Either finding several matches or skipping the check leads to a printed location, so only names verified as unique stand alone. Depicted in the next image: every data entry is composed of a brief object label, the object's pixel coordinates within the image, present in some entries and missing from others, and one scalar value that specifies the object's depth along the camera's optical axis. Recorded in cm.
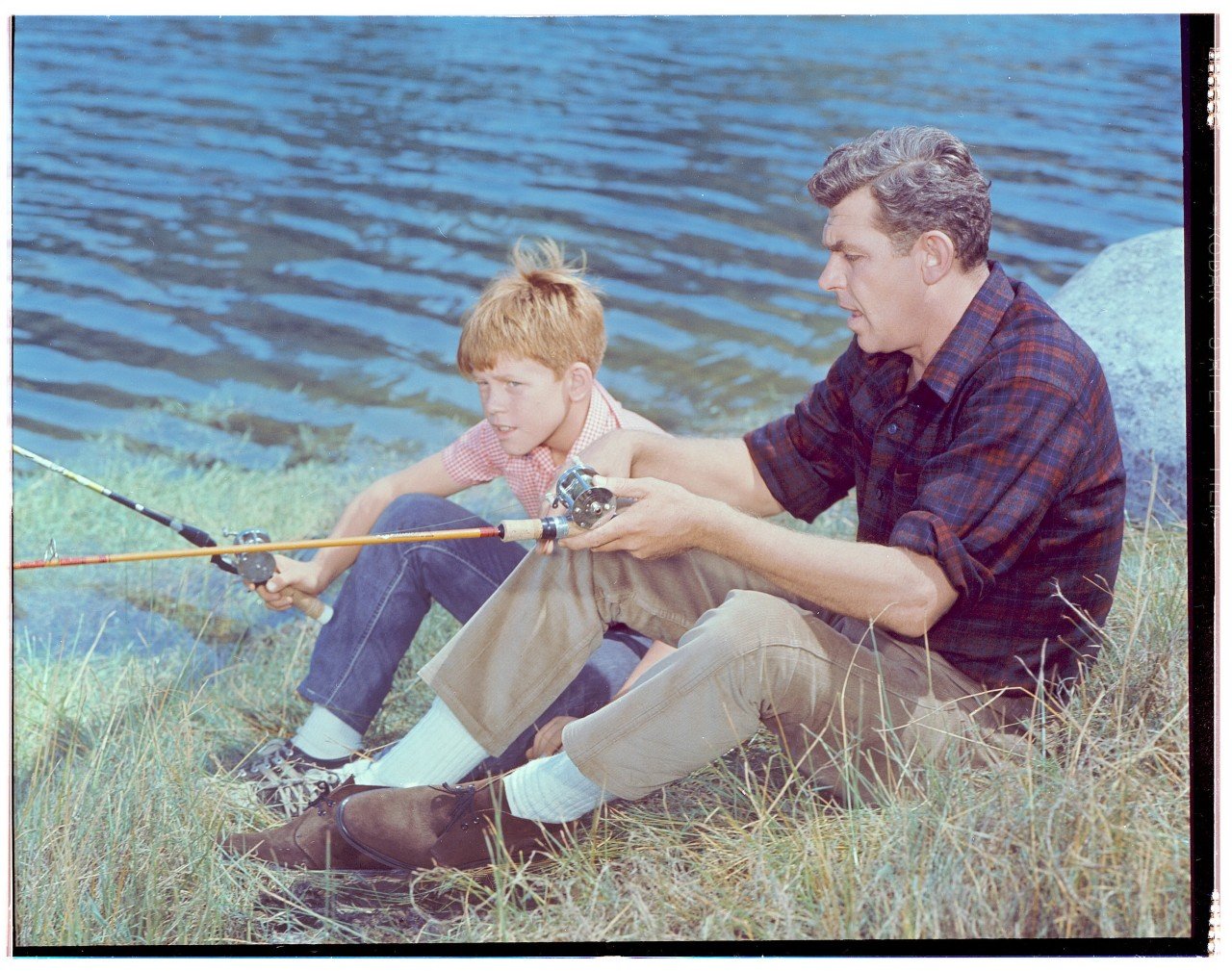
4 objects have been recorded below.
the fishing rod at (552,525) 251
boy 285
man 239
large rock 283
